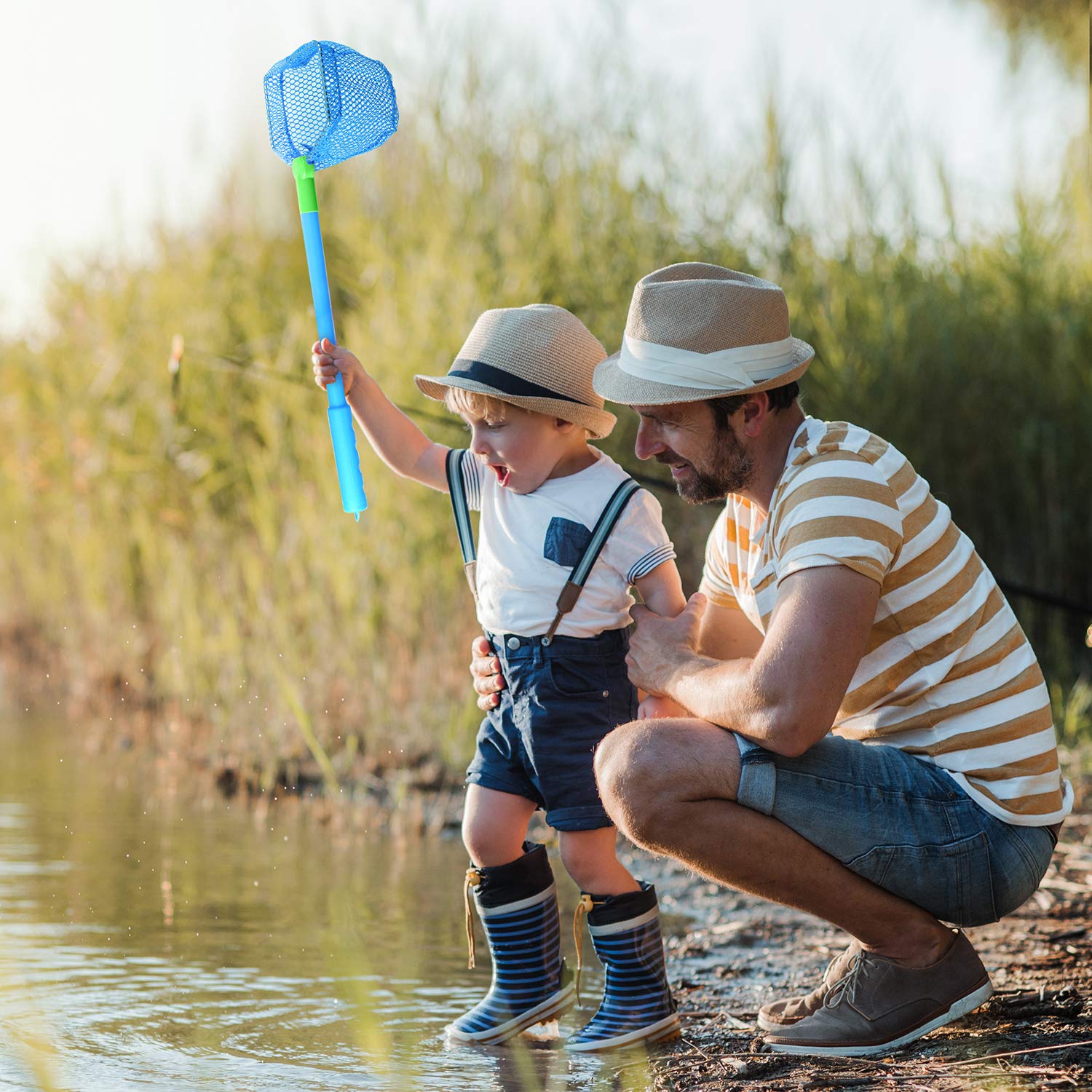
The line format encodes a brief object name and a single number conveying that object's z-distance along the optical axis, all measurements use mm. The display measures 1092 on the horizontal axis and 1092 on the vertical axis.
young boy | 5090
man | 4617
